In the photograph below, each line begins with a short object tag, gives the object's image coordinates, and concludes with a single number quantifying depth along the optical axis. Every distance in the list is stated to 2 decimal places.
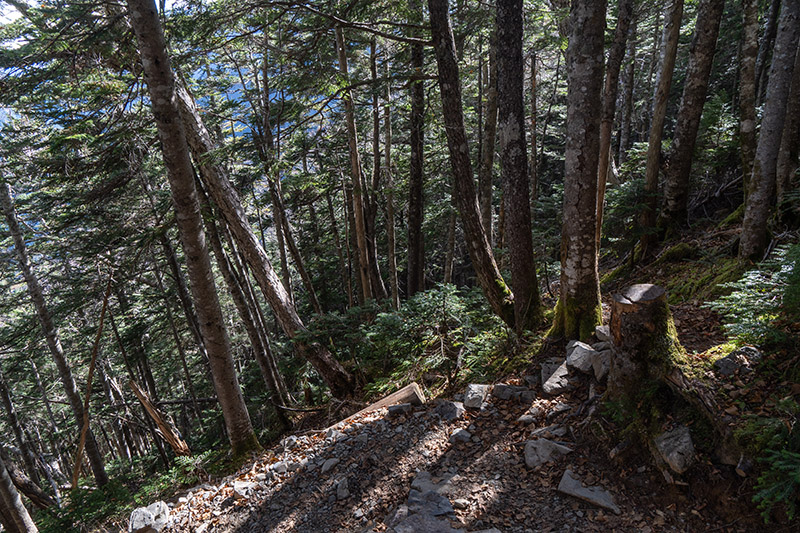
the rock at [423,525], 3.26
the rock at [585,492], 3.14
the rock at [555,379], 4.43
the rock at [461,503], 3.47
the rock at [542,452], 3.71
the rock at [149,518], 4.61
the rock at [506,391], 4.74
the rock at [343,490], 4.18
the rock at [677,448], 2.98
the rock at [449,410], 4.80
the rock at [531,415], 4.27
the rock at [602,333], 4.46
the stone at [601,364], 4.05
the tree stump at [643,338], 3.42
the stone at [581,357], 4.31
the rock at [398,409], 5.30
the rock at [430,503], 3.46
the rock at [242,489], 4.69
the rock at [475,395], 4.81
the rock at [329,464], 4.68
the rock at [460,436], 4.39
